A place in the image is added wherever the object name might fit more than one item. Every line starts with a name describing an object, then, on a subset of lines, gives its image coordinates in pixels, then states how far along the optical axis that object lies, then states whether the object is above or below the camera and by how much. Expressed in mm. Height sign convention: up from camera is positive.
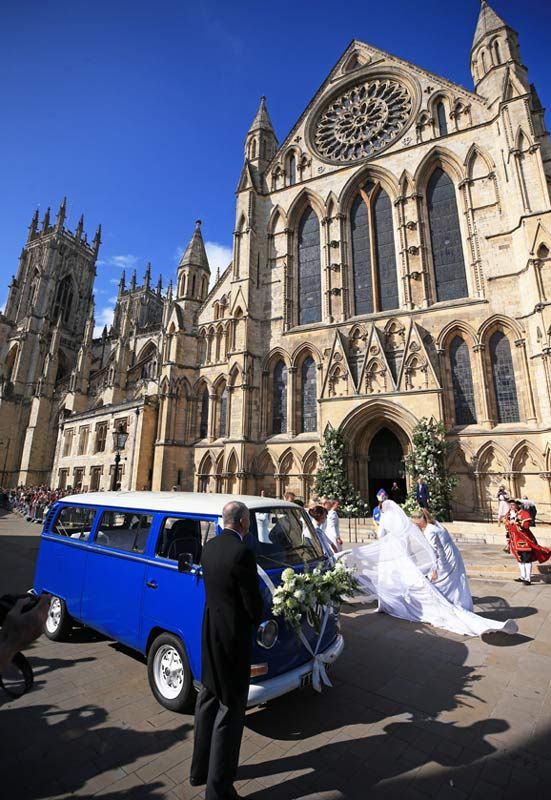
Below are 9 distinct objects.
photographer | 1727 -612
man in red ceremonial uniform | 7855 -939
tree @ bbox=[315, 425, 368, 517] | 15992 +774
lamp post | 15625 +2310
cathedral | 15516 +9441
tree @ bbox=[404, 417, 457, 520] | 14352 +1259
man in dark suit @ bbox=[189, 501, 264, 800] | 2588 -1047
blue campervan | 3549 -940
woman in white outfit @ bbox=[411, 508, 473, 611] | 6266 -1166
